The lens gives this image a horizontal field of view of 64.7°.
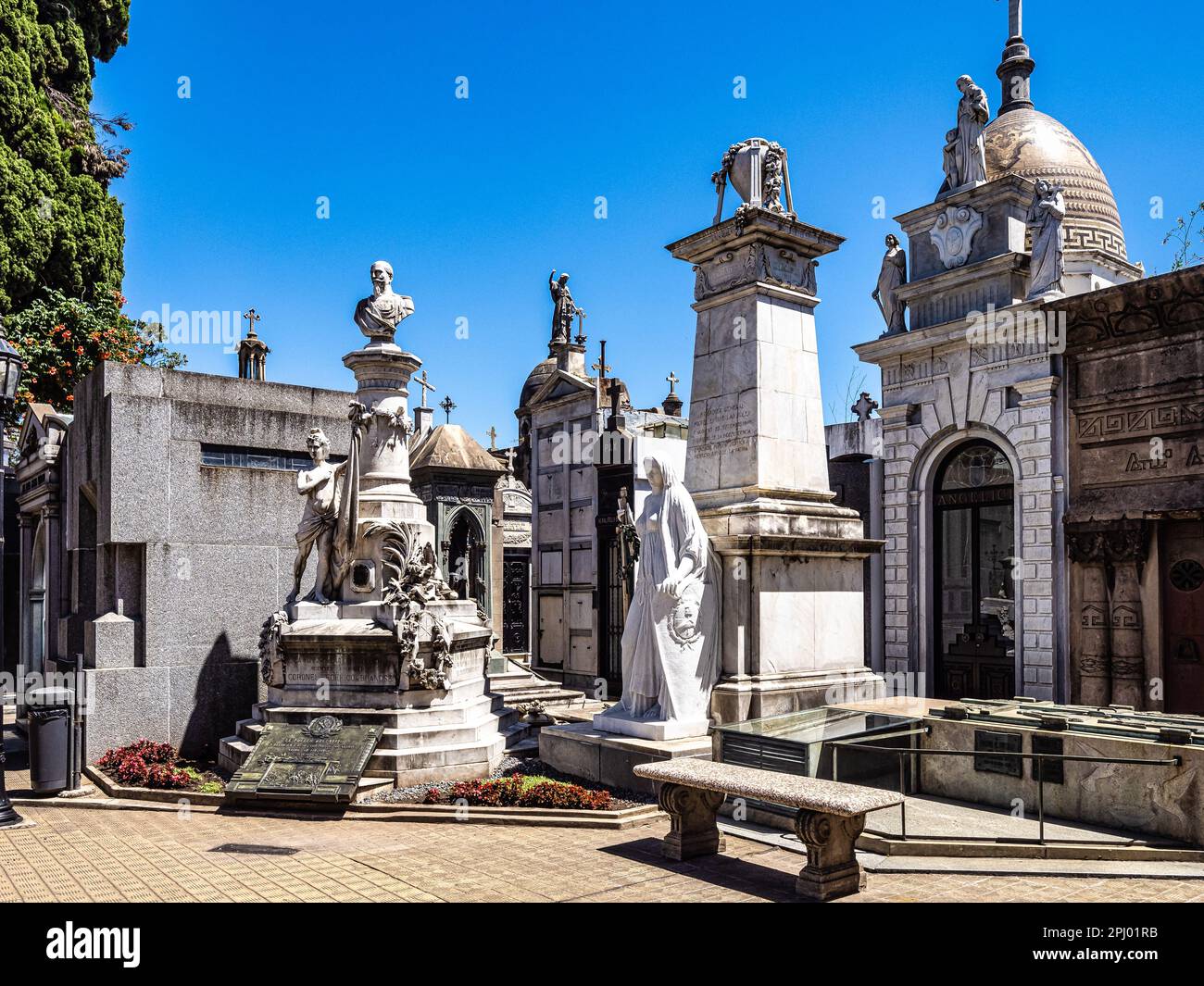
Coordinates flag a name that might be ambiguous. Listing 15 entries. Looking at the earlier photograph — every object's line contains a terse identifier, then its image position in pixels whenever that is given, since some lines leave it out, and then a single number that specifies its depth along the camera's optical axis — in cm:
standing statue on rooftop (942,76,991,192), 1623
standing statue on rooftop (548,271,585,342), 3109
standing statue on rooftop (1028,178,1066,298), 1460
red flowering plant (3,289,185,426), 2166
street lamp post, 964
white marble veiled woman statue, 949
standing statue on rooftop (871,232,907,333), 1684
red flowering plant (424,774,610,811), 889
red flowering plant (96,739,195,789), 1054
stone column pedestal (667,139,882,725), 998
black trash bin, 1039
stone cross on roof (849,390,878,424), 1873
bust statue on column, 1231
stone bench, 626
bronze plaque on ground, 945
